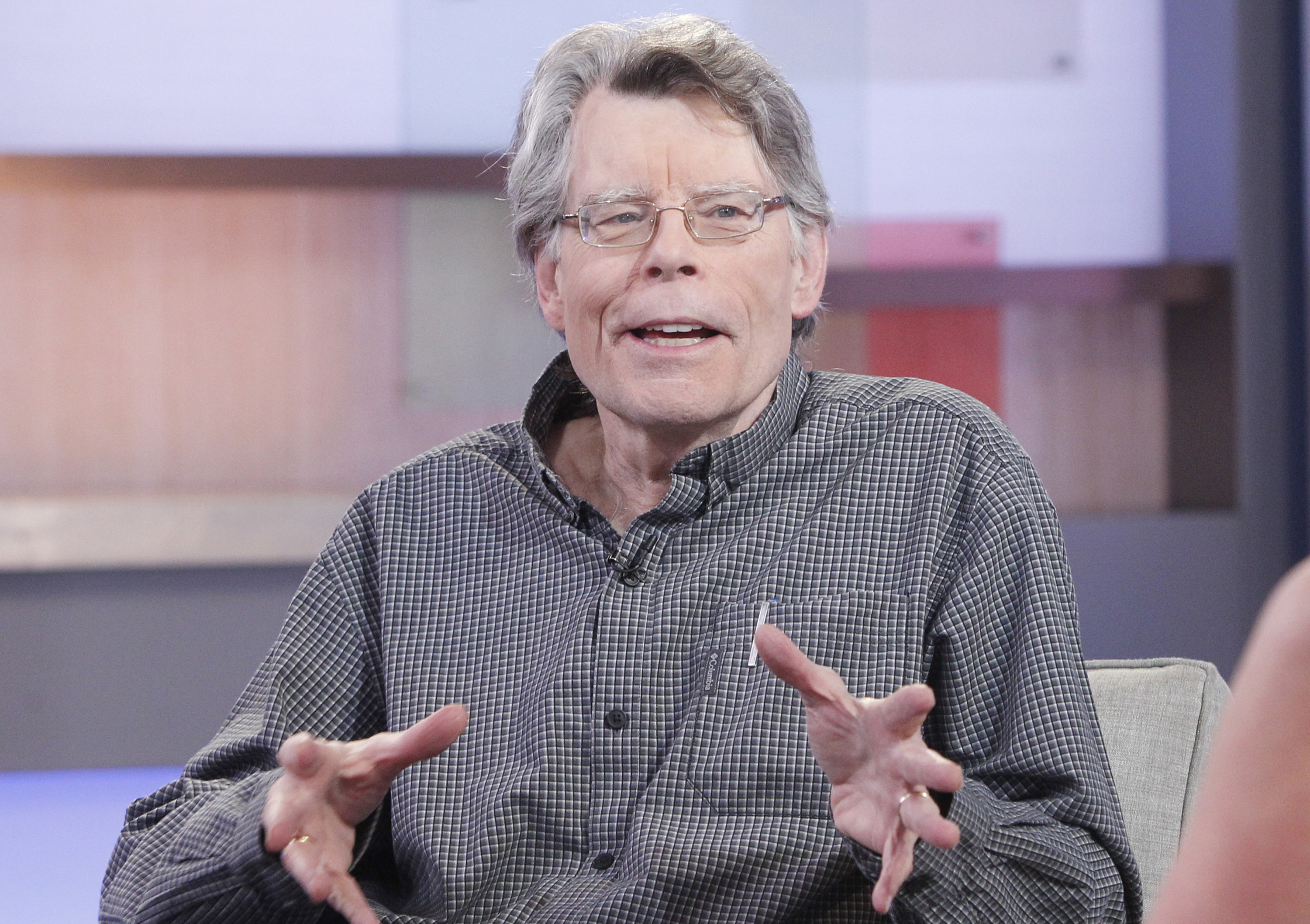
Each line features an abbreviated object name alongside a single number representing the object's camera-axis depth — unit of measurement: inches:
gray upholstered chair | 165.1
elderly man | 160.0
